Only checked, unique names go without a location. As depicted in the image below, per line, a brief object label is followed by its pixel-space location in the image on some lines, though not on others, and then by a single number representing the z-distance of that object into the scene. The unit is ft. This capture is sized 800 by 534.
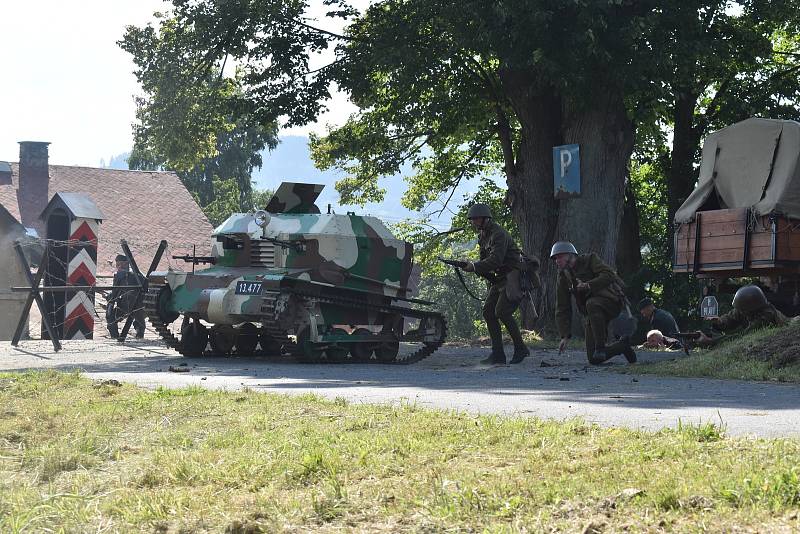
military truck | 61.87
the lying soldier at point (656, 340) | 66.08
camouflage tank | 62.44
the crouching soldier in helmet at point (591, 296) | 54.70
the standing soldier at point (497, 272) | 56.95
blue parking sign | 82.02
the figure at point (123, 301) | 91.88
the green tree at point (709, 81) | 77.56
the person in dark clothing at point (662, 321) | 70.08
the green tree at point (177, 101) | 92.73
